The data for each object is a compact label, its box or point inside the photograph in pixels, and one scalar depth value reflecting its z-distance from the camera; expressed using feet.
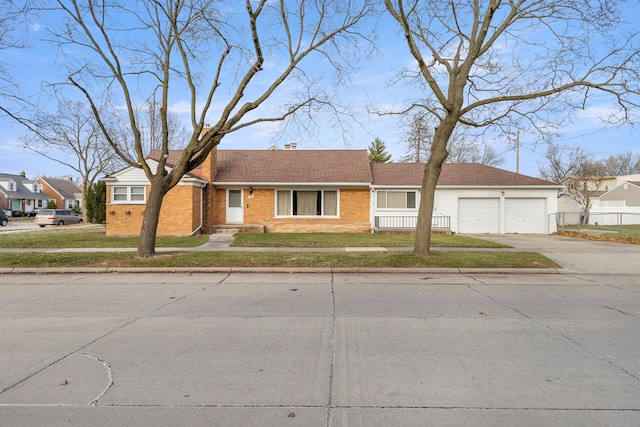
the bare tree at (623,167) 248.52
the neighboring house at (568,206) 136.10
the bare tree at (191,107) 42.27
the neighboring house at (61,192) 252.01
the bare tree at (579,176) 129.08
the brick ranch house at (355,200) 78.79
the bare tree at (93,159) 145.18
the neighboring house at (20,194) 210.38
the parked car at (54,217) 121.70
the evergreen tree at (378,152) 183.21
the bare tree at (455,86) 40.70
